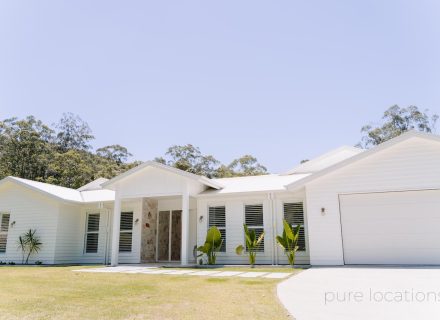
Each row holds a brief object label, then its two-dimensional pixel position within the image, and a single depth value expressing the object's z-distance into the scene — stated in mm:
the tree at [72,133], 48219
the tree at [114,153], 49438
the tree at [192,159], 43062
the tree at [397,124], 37106
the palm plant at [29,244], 17047
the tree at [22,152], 38350
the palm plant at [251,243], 13672
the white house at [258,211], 11805
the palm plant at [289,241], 12922
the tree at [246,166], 43219
